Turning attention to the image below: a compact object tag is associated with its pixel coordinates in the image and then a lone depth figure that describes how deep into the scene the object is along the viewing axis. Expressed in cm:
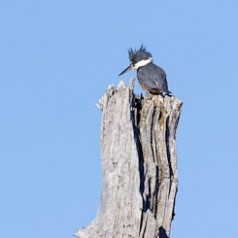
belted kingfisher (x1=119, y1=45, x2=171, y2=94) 1580
